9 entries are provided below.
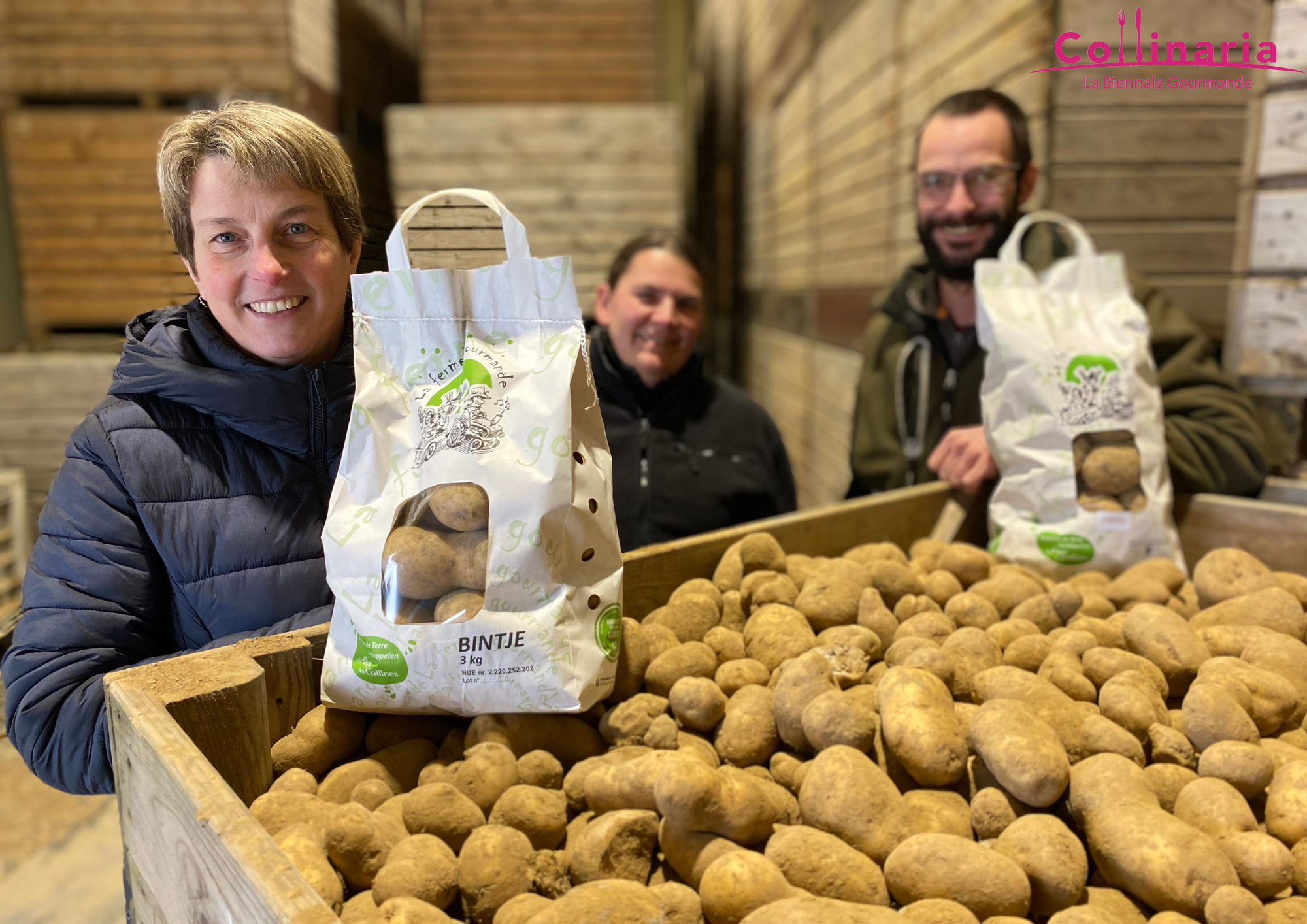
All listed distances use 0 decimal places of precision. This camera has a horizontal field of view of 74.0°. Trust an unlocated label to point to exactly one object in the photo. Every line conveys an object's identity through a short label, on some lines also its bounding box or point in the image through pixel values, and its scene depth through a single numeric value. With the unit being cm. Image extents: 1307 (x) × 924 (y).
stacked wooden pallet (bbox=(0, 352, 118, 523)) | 375
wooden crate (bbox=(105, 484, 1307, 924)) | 68
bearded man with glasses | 175
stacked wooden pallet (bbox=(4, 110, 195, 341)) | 373
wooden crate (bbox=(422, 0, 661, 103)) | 464
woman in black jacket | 216
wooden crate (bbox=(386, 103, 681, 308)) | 404
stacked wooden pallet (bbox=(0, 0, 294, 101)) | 380
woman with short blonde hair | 100
